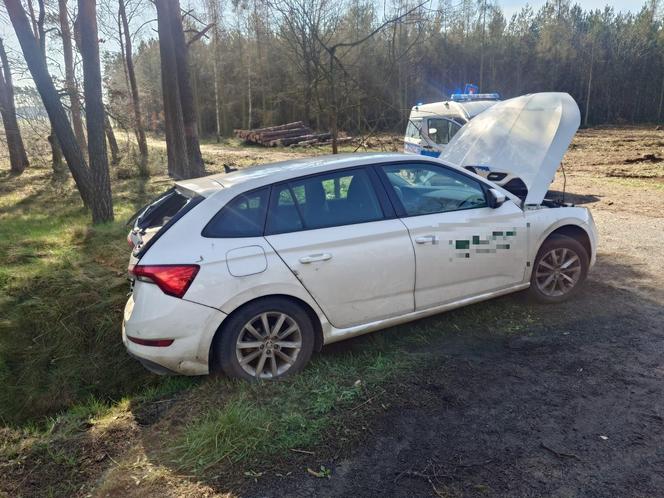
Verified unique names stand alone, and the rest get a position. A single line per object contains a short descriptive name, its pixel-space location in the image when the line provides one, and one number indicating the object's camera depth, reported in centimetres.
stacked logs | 3022
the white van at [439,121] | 1170
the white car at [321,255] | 335
